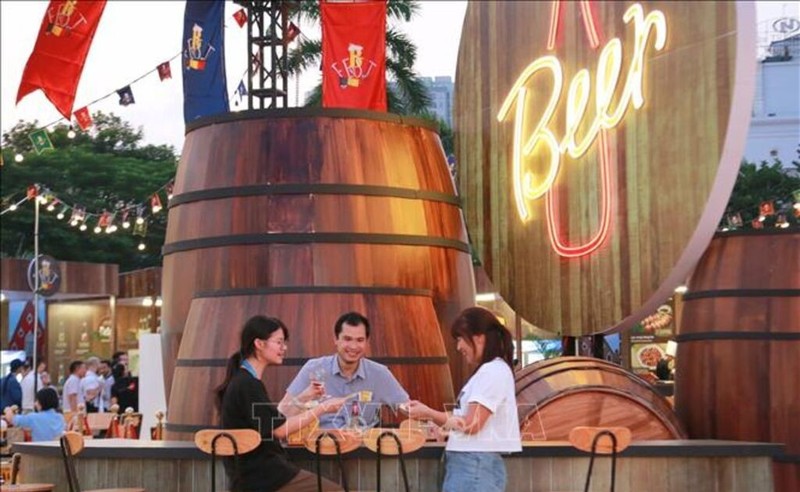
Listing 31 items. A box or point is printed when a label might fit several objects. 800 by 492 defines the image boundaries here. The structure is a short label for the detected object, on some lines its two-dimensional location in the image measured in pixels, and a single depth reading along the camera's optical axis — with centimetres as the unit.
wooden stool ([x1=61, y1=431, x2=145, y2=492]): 610
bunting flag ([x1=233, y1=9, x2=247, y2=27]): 1934
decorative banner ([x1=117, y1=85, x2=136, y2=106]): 1620
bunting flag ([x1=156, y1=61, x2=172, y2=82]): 1678
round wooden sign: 588
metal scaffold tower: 1795
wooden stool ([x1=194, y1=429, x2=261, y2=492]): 542
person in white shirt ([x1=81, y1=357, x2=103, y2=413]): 1605
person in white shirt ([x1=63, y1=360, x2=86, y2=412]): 1591
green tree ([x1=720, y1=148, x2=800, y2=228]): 2866
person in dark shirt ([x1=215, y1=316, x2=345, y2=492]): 551
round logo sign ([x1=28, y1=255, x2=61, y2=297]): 2342
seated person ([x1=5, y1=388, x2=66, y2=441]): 1084
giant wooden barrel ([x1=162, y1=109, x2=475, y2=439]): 715
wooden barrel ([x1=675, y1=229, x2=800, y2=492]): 708
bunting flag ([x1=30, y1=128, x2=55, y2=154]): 1416
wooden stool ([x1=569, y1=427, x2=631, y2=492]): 546
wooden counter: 614
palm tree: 2384
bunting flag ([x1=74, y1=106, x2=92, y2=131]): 1496
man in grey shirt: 641
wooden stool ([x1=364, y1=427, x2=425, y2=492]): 560
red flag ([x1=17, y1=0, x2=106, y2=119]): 984
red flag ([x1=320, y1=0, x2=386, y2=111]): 1150
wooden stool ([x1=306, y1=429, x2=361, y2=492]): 562
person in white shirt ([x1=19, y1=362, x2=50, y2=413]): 1780
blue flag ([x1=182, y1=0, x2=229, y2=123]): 1462
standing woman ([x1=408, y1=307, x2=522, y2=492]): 516
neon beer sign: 638
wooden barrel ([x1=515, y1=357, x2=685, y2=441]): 660
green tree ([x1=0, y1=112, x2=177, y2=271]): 3438
